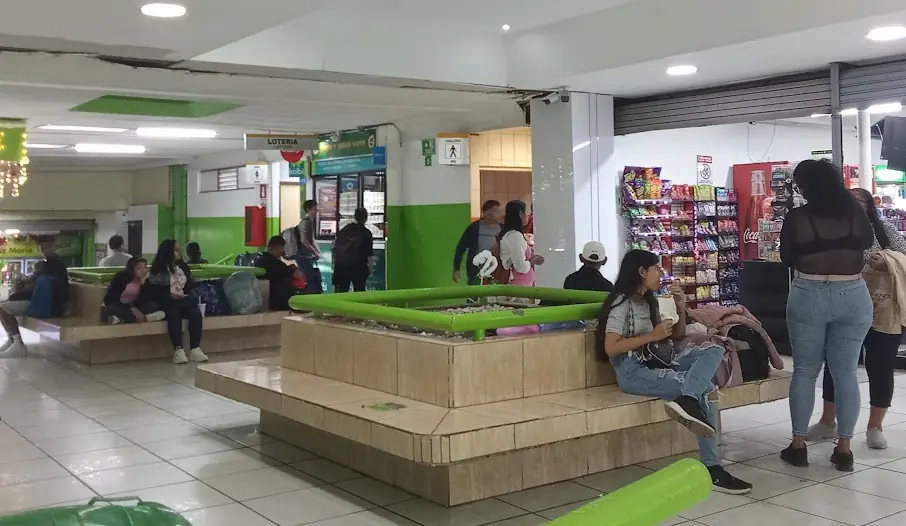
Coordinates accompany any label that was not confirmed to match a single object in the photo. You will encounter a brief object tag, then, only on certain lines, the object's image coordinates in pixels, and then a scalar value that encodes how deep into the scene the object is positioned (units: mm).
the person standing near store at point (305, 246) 12156
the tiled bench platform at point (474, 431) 4125
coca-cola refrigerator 11359
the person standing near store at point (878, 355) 5309
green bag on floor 1433
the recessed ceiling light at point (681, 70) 8141
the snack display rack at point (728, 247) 11258
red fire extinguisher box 15688
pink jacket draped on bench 5328
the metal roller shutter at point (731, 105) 8344
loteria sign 12203
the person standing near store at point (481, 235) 8711
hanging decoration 11336
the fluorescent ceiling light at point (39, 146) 14771
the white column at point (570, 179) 9461
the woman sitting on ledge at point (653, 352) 4590
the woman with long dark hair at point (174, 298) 9109
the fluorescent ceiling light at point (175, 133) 13078
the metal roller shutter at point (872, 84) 7711
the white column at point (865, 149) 9012
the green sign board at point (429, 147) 11641
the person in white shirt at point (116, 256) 12047
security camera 9453
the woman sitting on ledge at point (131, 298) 8961
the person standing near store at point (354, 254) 11258
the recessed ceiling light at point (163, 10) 5344
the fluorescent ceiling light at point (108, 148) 15392
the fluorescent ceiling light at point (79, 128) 12309
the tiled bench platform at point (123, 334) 8750
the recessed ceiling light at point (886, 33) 6750
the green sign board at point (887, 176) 13562
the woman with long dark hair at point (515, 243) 7734
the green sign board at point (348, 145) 12820
